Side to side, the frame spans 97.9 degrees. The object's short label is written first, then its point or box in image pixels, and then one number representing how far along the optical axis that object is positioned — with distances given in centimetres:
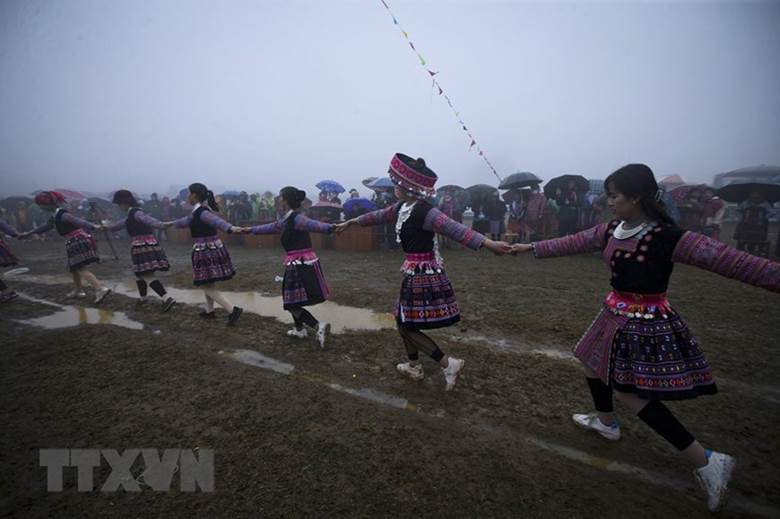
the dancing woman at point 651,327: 219
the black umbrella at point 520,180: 1252
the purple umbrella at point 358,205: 1255
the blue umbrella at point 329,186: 1635
